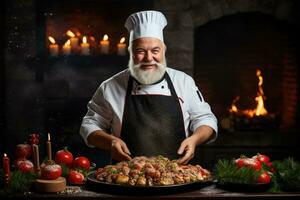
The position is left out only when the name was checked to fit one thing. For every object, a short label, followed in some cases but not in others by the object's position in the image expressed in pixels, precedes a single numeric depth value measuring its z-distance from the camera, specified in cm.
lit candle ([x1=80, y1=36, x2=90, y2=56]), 709
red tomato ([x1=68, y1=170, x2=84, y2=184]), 354
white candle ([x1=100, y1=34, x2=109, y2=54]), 713
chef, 436
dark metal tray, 322
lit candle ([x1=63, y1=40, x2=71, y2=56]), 705
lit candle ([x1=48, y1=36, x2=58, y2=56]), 702
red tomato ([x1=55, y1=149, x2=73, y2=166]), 374
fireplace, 742
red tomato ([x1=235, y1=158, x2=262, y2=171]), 345
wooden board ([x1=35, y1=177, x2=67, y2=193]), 329
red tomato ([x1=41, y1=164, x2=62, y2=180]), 333
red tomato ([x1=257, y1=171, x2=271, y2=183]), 333
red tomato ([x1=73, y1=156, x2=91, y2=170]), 377
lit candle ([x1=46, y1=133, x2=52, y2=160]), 351
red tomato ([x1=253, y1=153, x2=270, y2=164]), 367
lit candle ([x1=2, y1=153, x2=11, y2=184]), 327
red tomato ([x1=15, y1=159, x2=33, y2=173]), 358
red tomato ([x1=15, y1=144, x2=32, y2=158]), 369
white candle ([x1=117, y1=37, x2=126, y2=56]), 711
